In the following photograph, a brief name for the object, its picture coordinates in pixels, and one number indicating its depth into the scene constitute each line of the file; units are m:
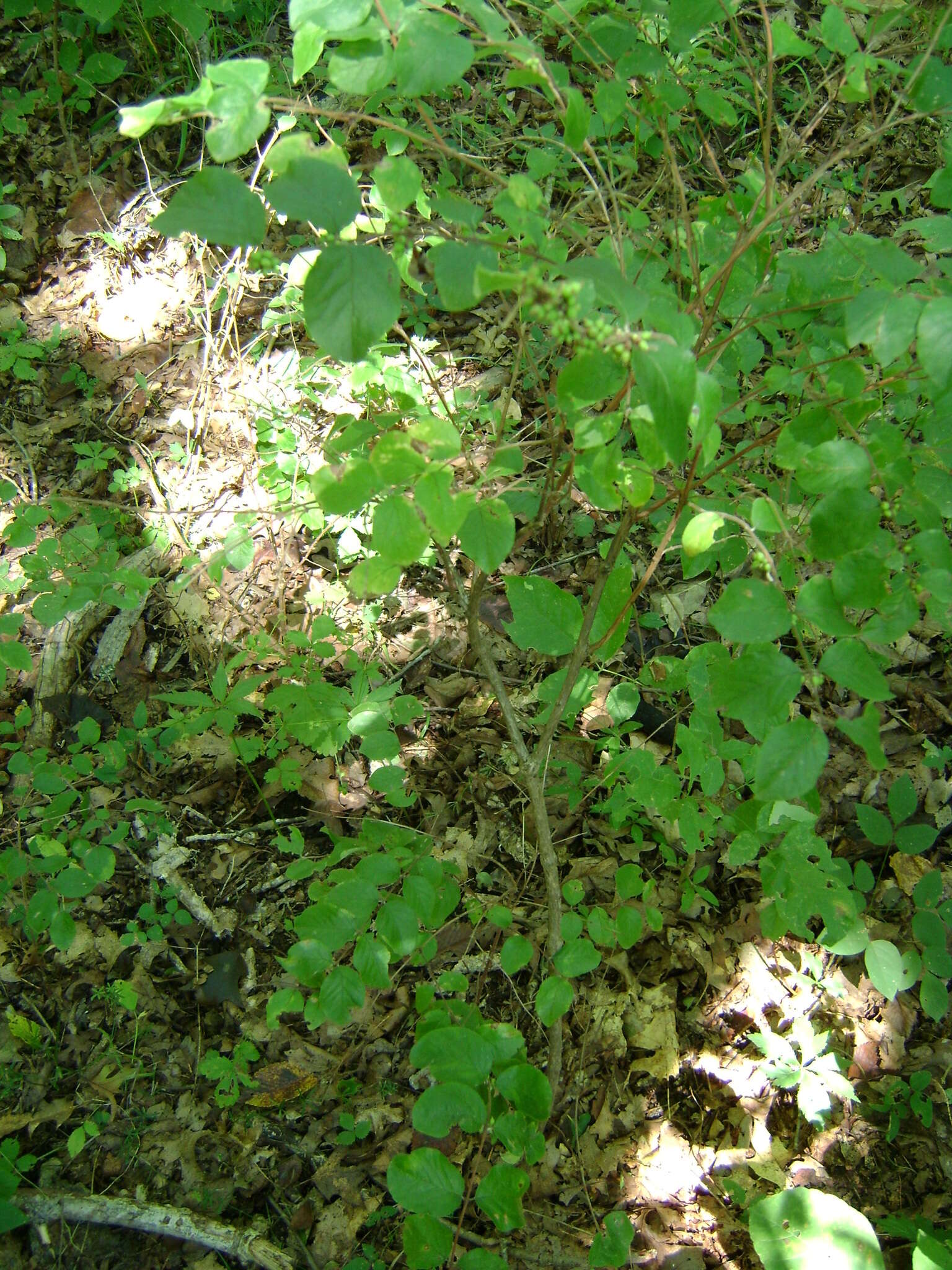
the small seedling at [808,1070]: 0.80
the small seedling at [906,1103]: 0.79
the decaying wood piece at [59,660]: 1.03
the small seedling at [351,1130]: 0.80
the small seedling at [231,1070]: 0.83
